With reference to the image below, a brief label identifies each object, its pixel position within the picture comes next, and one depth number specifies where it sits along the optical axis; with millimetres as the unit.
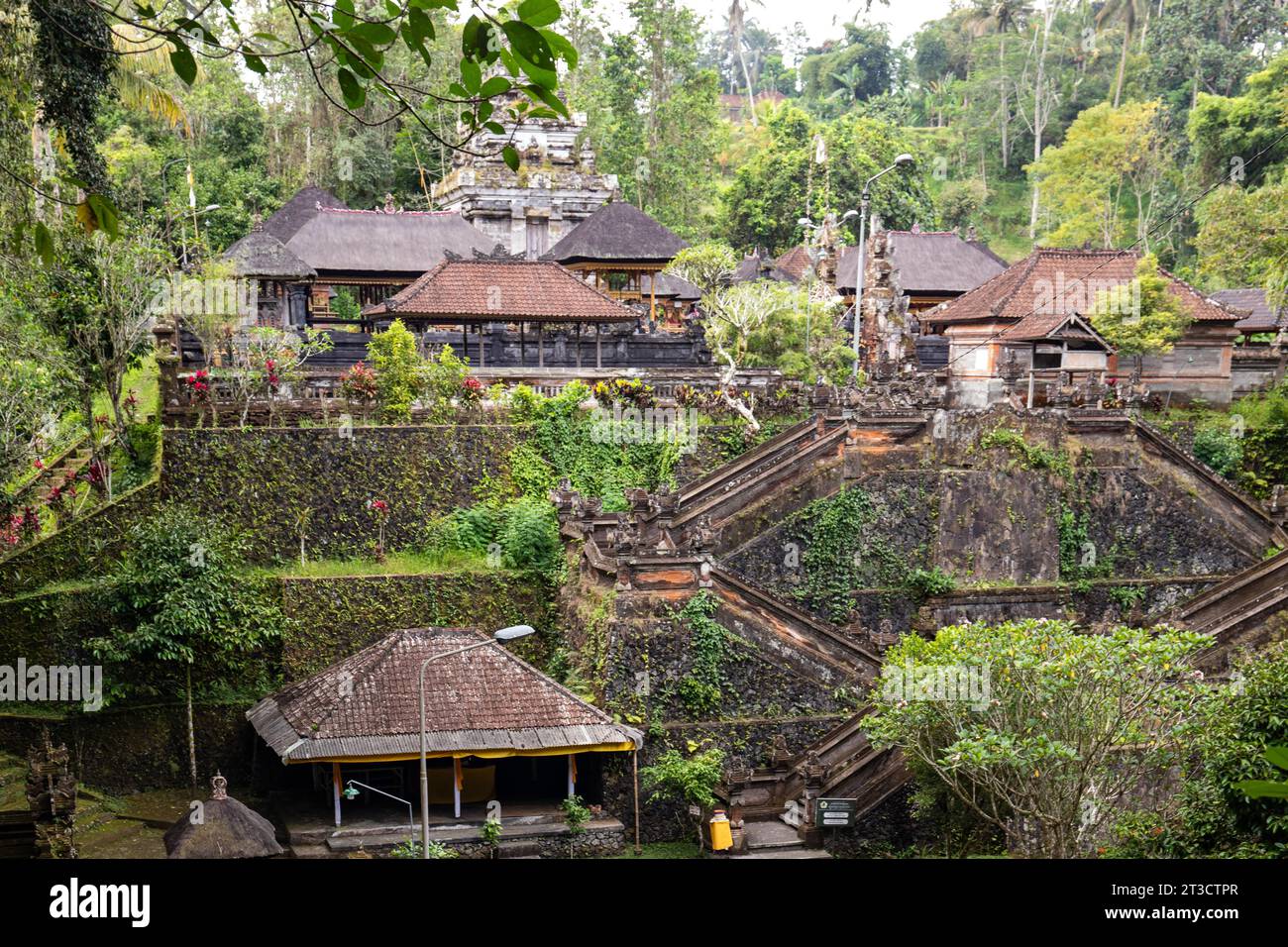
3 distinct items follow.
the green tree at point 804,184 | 59875
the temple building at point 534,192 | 44938
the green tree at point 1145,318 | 33500
